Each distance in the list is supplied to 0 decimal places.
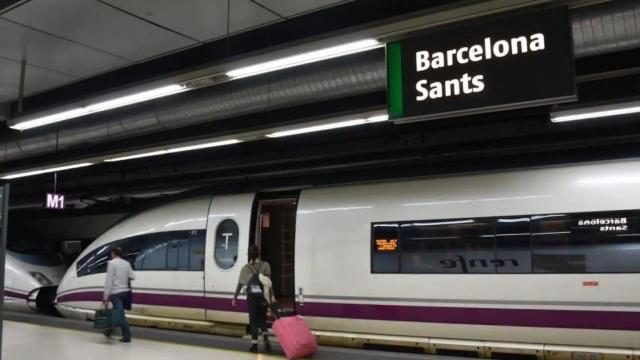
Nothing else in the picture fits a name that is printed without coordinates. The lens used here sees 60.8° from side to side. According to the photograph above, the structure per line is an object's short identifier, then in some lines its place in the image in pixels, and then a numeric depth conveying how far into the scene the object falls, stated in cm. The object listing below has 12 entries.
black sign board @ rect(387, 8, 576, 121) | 371
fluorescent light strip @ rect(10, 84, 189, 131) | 539
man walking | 814
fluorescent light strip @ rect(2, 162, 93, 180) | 1001
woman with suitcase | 727
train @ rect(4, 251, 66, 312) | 1316
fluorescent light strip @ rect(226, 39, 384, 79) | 423
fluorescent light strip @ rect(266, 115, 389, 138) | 633
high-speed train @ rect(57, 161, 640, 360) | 592
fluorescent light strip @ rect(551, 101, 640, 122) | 577
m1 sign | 1310
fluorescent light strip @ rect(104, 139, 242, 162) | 766
